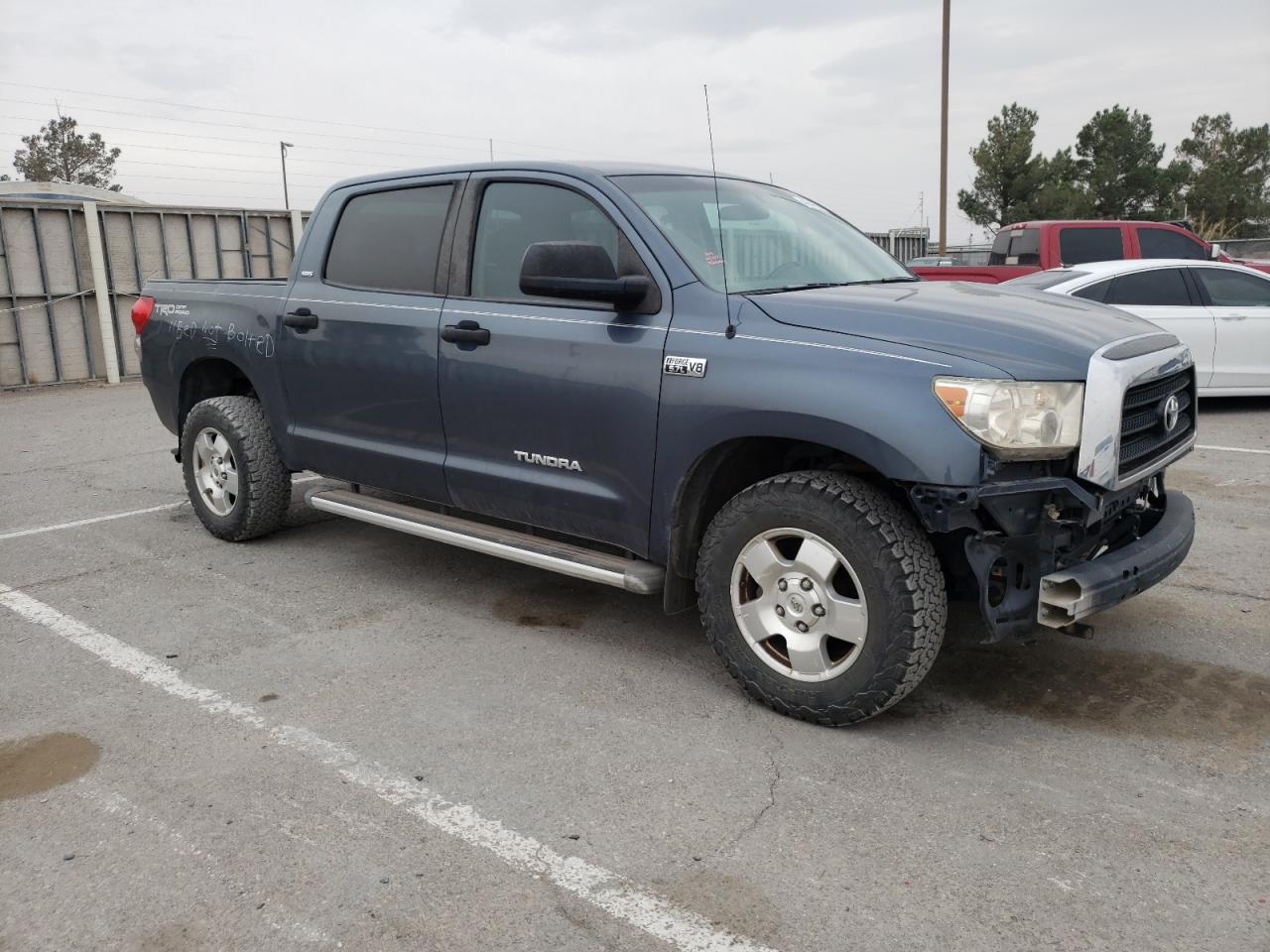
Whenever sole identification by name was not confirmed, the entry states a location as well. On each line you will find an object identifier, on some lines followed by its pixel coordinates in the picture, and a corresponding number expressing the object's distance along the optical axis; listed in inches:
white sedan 369.7
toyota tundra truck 126.4
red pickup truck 463.8
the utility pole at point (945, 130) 943.0
